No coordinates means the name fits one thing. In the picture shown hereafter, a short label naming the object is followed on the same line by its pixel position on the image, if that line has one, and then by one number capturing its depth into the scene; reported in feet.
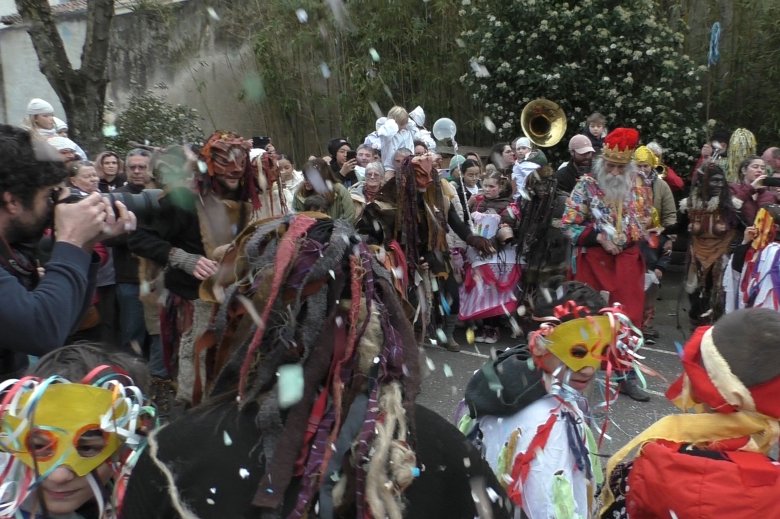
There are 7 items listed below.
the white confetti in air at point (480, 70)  39.18
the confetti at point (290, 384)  4.98
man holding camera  6.57
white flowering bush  36.63
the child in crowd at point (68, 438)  6.07
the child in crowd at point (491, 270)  25.67
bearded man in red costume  20.12
